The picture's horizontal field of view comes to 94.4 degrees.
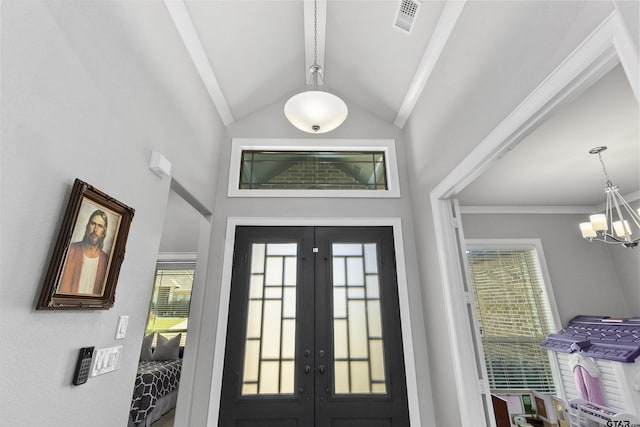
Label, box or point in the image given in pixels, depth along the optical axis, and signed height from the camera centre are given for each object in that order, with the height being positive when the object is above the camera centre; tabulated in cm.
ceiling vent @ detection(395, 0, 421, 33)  214 +208
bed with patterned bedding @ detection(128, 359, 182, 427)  352 -104
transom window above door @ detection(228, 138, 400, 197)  314 +148
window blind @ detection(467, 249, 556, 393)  381 -13
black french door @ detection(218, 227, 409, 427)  248 -21
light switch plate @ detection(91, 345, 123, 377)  137 -24
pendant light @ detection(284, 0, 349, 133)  229 +149
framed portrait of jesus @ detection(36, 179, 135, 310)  115 +23
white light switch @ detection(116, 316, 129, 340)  154 -9
